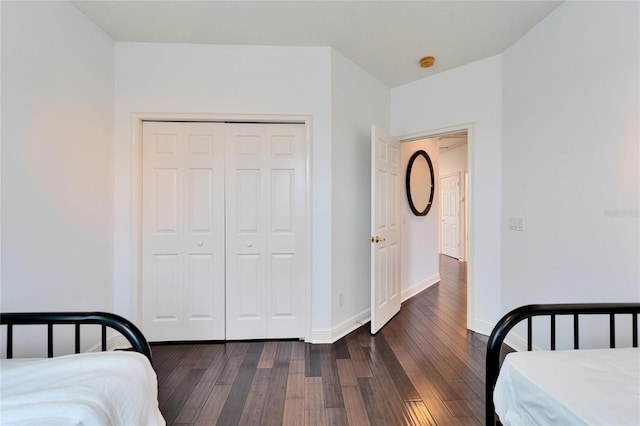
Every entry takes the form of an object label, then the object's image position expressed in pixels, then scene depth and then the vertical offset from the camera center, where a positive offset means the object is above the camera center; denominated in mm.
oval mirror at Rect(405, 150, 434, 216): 3939 +456
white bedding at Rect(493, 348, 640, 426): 747 -507
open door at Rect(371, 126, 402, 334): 2643 -133
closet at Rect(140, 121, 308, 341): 2488 -156
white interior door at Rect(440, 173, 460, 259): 6535 -19
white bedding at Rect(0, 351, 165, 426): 735 -520
